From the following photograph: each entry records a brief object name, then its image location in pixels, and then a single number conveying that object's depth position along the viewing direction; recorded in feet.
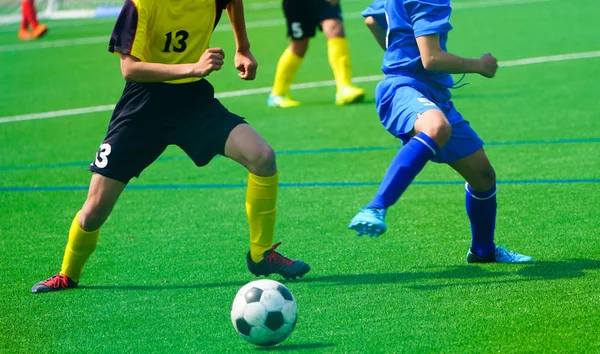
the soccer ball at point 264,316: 28.63
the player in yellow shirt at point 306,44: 73.21
